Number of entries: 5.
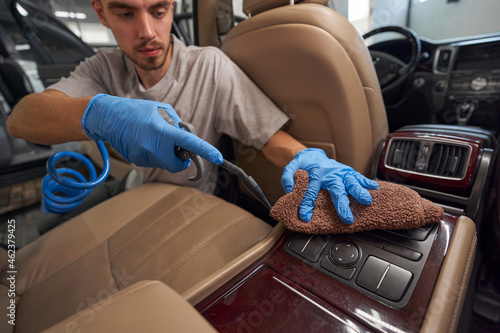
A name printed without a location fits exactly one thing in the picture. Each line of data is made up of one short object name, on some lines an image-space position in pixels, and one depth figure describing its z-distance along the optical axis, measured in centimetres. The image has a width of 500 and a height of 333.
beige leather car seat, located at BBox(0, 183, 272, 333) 62
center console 37
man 56
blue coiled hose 107
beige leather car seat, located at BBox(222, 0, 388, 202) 69
